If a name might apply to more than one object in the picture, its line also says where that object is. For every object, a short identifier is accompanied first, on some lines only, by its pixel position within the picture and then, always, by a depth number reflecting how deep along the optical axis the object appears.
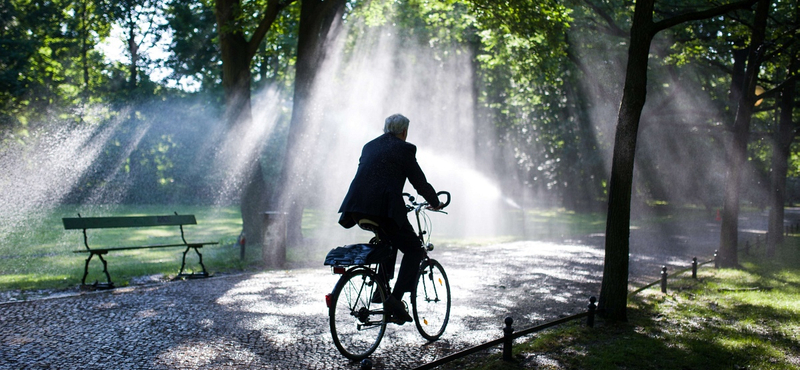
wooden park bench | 8.95
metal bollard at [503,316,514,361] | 5.32
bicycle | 5.11
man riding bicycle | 5.20
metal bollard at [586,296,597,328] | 6.70
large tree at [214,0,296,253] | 14.86
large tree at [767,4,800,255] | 16.52
